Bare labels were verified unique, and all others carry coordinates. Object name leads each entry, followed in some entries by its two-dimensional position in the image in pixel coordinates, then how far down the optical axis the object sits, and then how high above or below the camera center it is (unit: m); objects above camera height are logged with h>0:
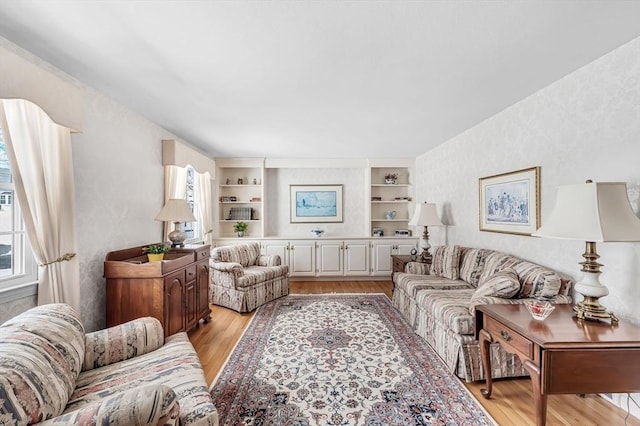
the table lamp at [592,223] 1.62 -0.08
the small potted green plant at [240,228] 5.67 -0.35
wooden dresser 2.61 -0.72
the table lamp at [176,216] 3.39 -0.07
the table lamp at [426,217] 4.33 -0.11
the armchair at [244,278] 3.94 -0.96
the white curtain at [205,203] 4.86 +0.12
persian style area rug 1.93 -1.34
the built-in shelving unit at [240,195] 5.65 +0.31
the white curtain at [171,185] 3.78 +0.34
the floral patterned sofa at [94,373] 1.06 -0.76
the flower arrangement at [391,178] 5.91 +0.63
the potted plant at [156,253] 2.99 -0.43
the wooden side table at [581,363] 1.52 -0.80
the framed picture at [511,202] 2.78 +0.08
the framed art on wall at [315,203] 5.98 +0.14
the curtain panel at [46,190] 1.89 +0.14
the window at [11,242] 1.95 -0.21
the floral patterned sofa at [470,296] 2.32 -0.86
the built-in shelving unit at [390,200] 5.93 +0.17
